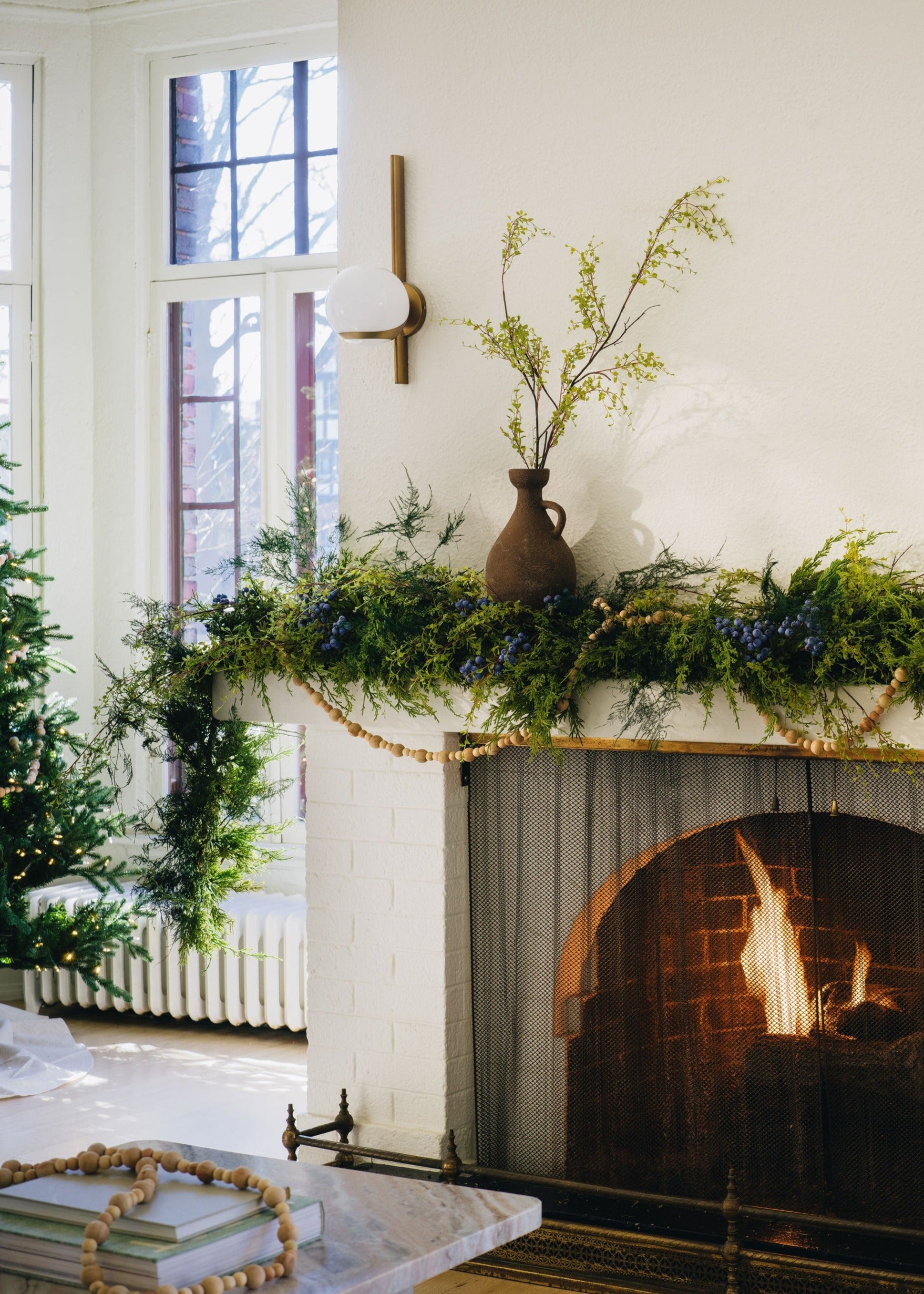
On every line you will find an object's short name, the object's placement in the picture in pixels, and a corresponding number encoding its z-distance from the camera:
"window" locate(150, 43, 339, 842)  4.55
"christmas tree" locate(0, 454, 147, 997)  4.15
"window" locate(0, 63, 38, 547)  4.78
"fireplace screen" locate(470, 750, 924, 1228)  2.59
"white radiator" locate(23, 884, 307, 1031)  4.30
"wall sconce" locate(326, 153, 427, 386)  2.83
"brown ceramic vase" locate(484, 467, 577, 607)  2.63
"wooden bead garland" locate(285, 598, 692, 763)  2.50
